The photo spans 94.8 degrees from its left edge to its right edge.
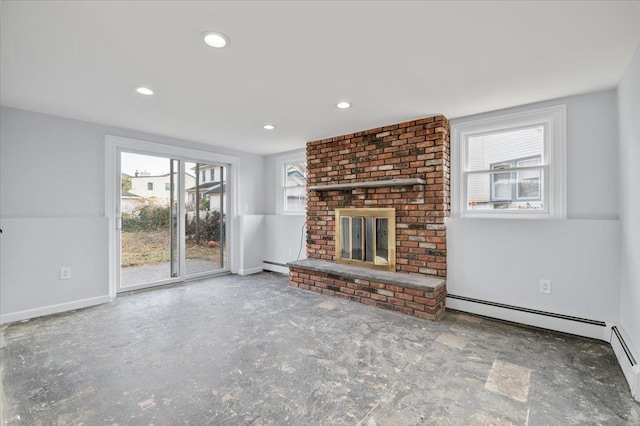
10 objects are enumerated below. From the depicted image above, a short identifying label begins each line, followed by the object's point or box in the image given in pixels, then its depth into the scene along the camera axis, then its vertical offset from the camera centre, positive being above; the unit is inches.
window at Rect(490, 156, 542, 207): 121.9 +13.0
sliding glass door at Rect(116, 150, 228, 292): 162.7 -3.4
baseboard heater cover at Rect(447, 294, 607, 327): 106.2 -38.6
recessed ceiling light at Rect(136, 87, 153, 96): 105.7 +45.2
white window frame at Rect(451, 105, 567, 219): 114.7 +24.1
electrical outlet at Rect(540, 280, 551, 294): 114.1 -28.2
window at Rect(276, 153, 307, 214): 211.0 +21.9
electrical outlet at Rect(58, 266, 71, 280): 133.3 -27.2
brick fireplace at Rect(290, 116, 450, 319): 134.8 +5.2
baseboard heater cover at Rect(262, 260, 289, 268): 211.4 -36.3
